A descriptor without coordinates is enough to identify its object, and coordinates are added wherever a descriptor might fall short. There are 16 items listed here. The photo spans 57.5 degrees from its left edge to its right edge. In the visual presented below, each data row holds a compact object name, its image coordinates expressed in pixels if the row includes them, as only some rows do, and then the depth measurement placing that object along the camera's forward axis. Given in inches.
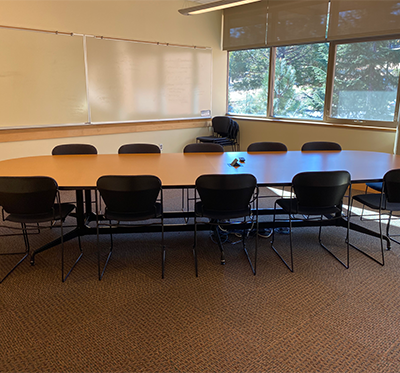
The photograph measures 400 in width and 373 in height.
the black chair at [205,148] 170.2
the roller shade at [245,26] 252.4
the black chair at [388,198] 121.0
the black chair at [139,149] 165.5
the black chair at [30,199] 105.8
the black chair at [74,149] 160.1
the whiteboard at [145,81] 219.6
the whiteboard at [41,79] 185.5
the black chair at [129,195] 107.9
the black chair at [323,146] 174.6
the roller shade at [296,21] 221.1
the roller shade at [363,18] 190.7
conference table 119.9
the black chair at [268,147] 173.3
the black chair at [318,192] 114.6
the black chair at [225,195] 110.4
